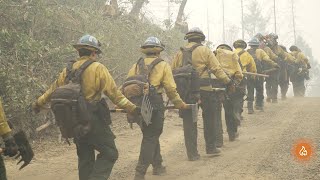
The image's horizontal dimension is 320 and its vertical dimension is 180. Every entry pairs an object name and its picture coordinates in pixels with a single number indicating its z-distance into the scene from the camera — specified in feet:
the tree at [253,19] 198.49
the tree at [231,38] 233.31
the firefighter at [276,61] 48.67
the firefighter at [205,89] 24.93
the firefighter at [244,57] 37.19
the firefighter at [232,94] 29.94
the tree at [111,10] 51.29
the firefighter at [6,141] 13.44
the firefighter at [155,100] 20.93
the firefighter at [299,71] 57.47
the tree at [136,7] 61.67
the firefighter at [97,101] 16.94
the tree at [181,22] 73.21
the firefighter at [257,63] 42.52
